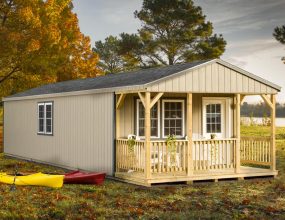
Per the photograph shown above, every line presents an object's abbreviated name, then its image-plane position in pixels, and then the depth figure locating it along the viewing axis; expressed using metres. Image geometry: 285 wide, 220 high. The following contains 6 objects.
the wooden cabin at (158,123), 16.31
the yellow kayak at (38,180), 15.04
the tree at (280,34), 40.62
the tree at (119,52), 48.81
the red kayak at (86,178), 15.73
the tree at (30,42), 32.50
